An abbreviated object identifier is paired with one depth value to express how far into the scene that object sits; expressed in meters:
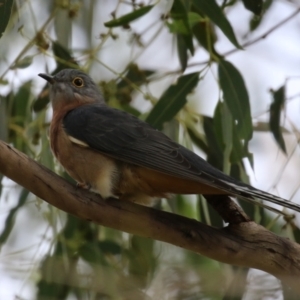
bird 6.88
